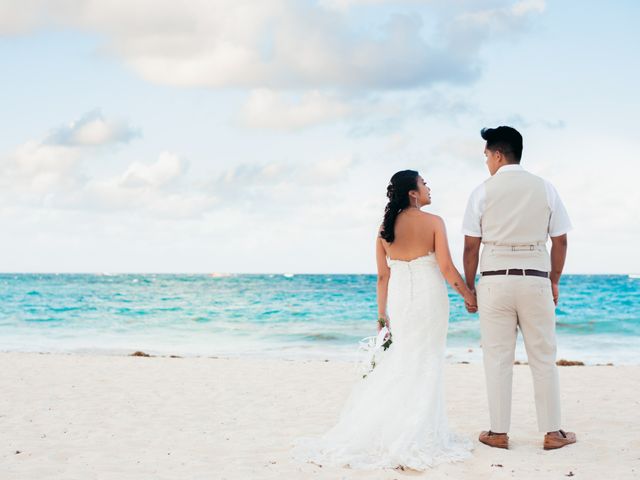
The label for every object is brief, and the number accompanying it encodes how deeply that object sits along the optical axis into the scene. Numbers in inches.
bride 179.3
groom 177.6
